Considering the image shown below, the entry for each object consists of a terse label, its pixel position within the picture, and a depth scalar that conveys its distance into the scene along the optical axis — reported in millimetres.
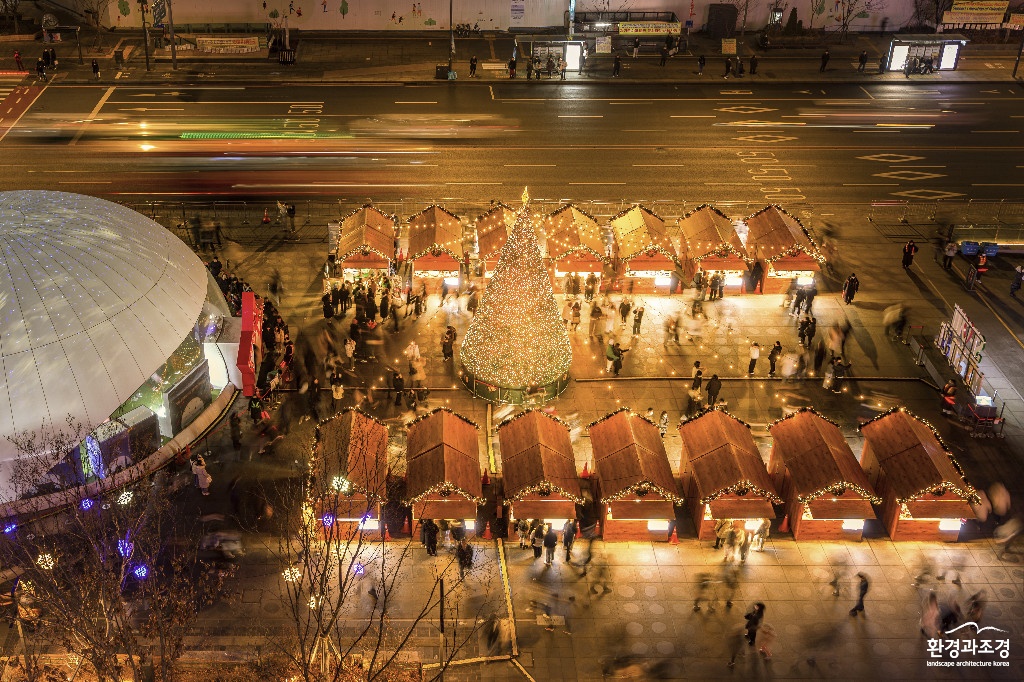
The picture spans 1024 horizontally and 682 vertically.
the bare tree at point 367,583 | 28000
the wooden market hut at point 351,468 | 30562
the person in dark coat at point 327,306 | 42344
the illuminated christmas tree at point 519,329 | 34406
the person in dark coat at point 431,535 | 31312
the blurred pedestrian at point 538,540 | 31312
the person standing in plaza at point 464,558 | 30859
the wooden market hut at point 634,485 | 31594
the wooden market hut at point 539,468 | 31688
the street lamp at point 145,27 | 66938
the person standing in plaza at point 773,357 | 40000
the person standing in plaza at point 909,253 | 47188
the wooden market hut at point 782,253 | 45000
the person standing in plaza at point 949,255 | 47062
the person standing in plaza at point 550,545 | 31000
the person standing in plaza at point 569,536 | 31547
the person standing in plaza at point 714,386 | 38000
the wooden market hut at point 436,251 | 44812
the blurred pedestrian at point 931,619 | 28672
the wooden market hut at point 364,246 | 44594
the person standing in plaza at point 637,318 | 42625
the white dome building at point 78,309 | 32812
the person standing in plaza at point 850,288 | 44000
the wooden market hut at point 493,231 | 45156
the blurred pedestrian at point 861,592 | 29297
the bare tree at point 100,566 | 22391
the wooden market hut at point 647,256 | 44875
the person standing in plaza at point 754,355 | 40003
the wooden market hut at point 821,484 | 31641
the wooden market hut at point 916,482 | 31531
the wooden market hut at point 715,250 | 45188
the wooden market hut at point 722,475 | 31484
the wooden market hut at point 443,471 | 31469
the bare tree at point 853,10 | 75062
